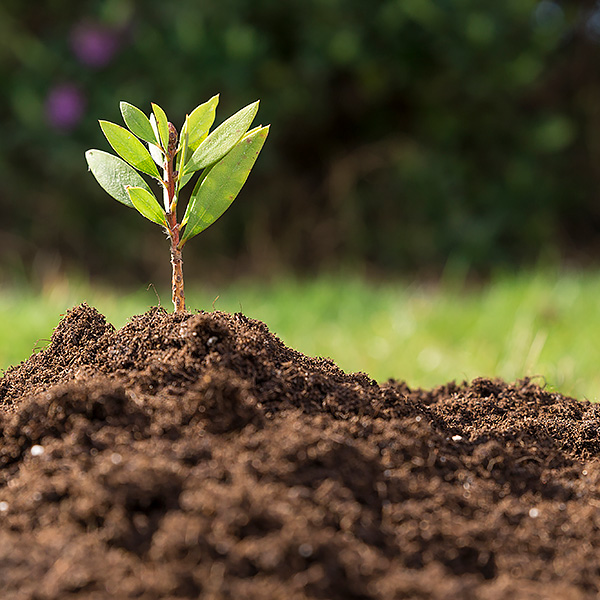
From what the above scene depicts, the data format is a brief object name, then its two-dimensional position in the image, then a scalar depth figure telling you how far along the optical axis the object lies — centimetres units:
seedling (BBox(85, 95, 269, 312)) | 276
